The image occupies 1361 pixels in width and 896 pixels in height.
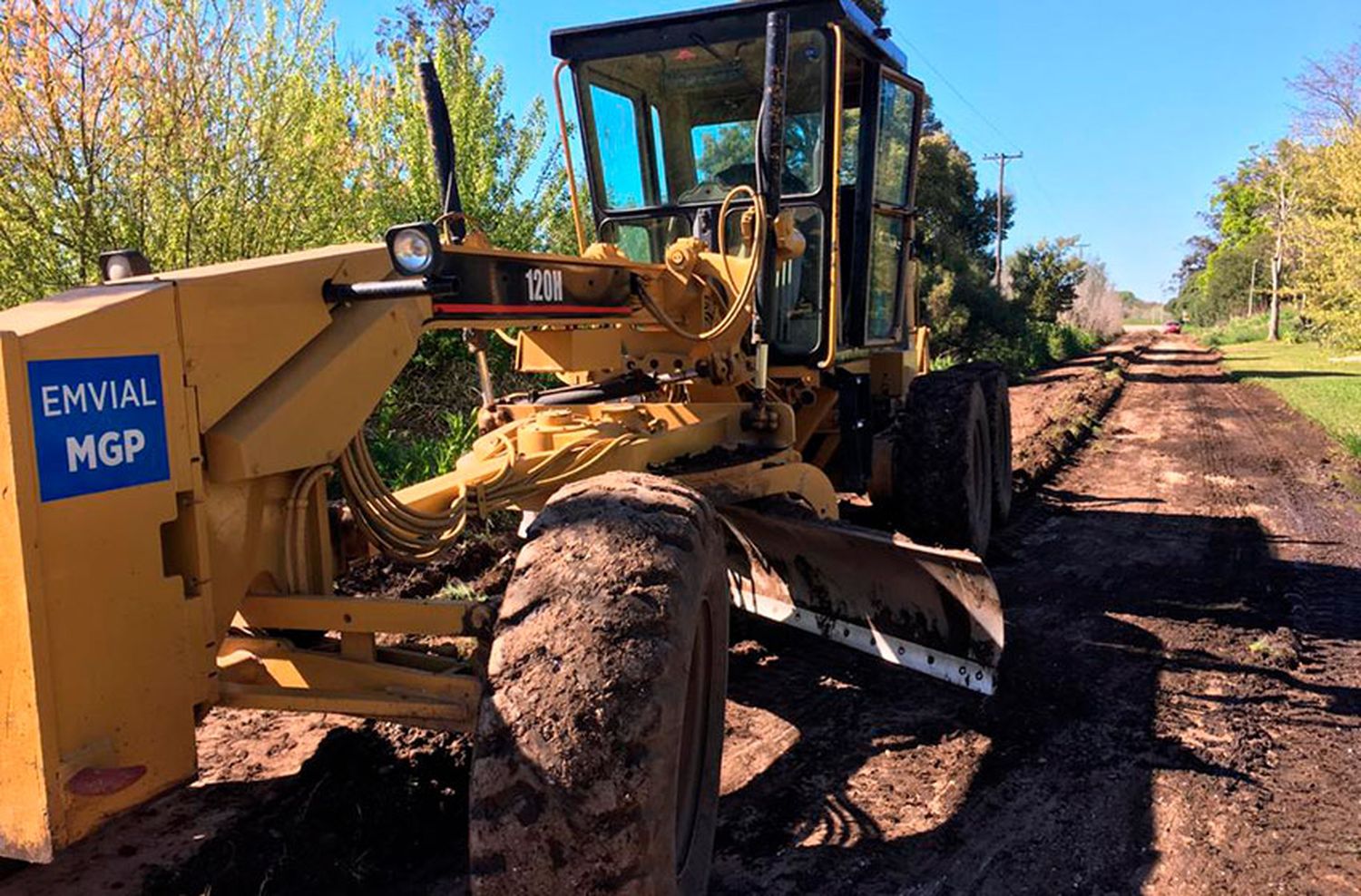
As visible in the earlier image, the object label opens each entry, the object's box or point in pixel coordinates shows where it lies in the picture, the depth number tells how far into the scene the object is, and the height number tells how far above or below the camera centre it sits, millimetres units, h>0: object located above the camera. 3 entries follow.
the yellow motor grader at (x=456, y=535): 2111 -563
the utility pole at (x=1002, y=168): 42781 +6550
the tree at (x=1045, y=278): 32438 +1413
